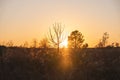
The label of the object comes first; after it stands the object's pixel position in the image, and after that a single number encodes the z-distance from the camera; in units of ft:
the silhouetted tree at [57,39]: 149.28
